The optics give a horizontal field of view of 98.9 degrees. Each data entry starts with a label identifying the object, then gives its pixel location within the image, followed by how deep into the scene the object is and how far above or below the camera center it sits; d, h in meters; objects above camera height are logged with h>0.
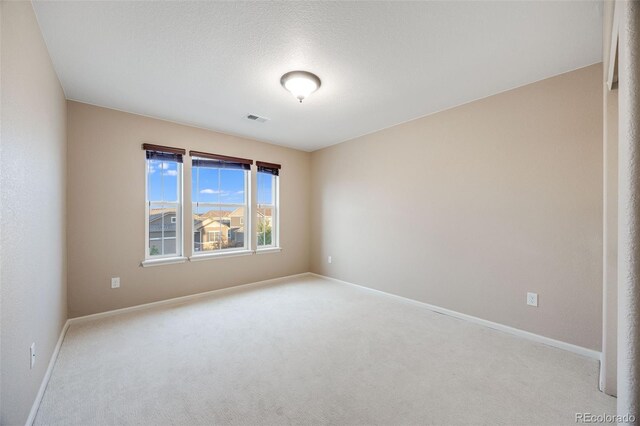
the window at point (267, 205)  4.88 +0.13
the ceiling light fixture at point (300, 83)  2.55 +1.25
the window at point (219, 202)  4.16 +0.17
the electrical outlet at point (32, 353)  1.69 -0.88
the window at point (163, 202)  3.71 +0.15
